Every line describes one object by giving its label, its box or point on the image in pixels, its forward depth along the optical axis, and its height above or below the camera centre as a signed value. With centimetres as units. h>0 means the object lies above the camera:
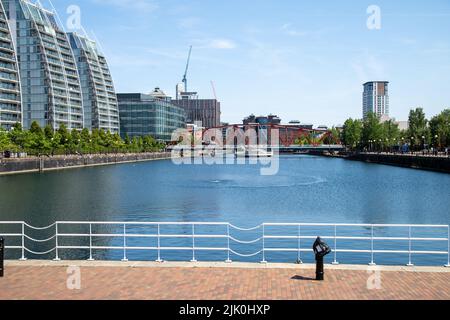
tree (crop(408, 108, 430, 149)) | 17175 +615
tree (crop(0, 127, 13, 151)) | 10622 +82
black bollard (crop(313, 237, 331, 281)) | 1688 -377
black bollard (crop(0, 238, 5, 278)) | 1786 -402
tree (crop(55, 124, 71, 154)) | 14900 +223
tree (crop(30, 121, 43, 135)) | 13375 +445
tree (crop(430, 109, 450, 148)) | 15062 +464
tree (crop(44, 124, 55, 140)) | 13975 +352
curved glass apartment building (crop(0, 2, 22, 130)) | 15412 +2014
